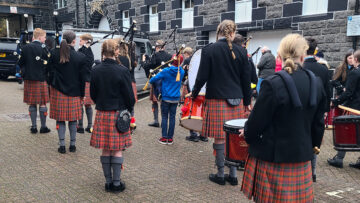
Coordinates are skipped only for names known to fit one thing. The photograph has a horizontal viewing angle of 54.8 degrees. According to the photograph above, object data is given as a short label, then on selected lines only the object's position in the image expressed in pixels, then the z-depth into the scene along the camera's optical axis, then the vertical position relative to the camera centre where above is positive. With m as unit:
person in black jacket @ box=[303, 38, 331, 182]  4.23 -0.23
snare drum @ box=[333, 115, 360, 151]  4.18 -1.01
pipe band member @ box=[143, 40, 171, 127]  7.31 -0.30
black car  14.62 -0.38
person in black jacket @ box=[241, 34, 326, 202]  2.35 -0.55
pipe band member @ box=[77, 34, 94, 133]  6.82 -0.74
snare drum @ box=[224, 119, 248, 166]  3.38 -0.94
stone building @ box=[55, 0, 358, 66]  9.01 +1.03
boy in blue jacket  6.02 -0.76
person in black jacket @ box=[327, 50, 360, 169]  4.80 -0.58
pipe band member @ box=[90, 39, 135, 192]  3.86 -0.60
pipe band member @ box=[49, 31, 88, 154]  5.26 -0.52
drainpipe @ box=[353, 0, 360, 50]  8.34 +0.85
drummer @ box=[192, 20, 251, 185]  4.09 -0.38
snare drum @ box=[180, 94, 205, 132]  4.47 -0.81
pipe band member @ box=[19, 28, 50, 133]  6.47 -0.48
